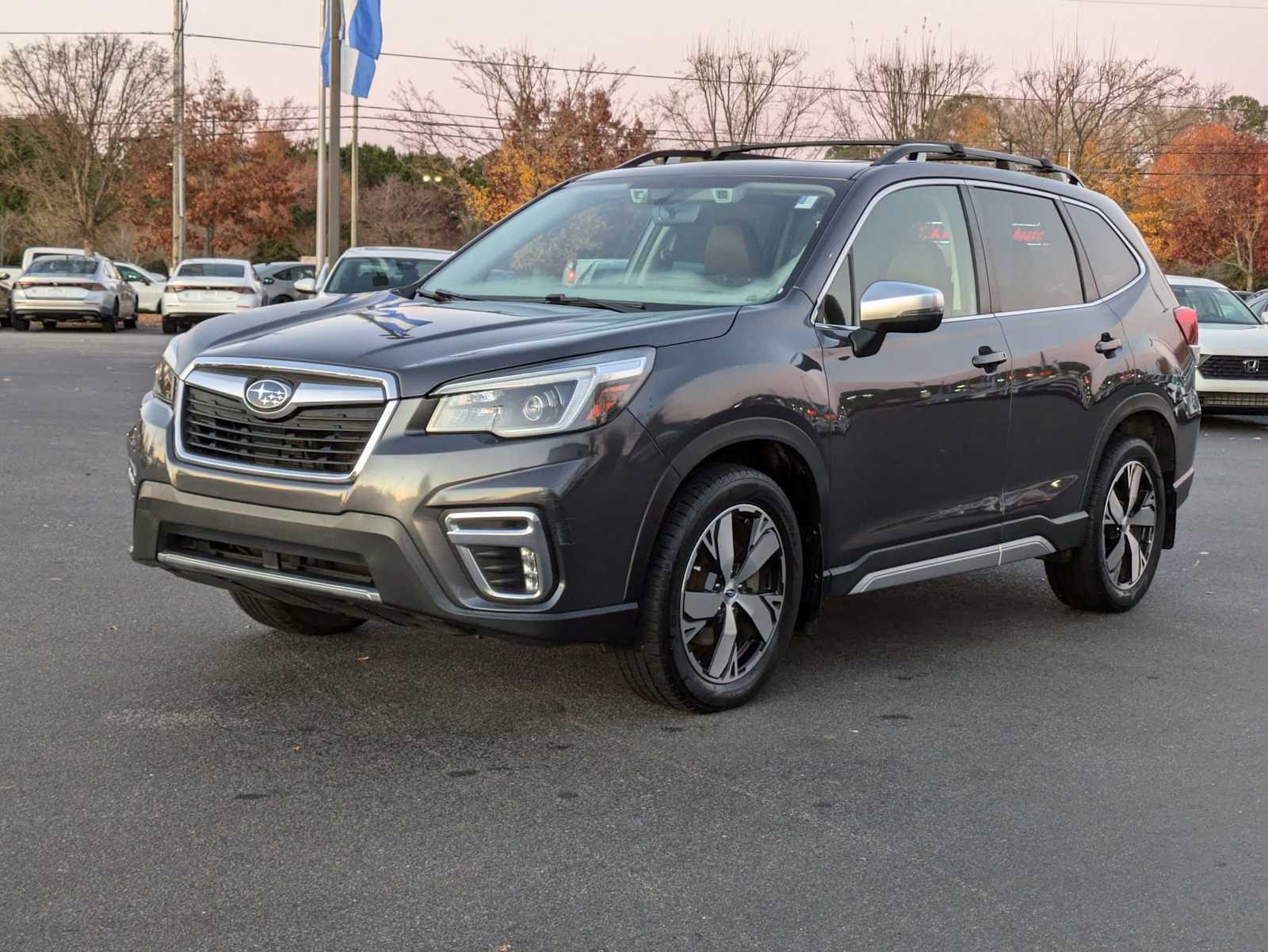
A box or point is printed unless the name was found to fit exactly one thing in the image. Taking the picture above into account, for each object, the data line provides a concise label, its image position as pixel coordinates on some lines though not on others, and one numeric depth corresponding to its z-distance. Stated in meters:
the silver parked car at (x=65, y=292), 29.05
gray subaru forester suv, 4.50
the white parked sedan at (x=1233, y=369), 16.73
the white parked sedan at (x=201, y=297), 29.73
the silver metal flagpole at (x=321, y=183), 28.72
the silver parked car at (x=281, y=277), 37.59
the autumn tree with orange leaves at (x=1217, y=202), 58.06
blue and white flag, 24.92
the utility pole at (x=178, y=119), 45.78
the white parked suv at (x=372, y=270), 17.36
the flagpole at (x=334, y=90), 22.30
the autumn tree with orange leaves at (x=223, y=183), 52.06
